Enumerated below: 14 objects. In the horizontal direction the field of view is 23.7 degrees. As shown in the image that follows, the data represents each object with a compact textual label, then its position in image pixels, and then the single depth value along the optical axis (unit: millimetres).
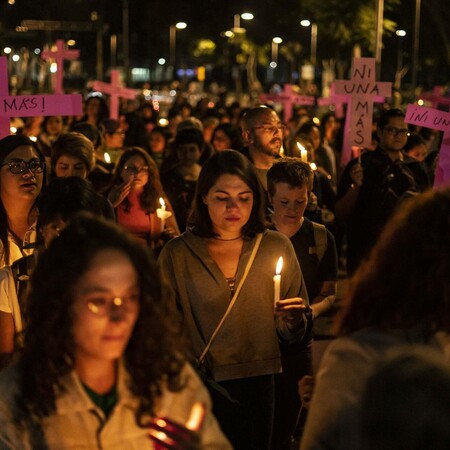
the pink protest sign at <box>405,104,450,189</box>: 7973
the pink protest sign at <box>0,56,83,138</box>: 7930
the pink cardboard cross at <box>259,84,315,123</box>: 20406
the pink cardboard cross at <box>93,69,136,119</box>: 17688
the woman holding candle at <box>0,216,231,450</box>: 2746
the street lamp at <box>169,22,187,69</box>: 66562
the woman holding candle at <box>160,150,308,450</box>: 4836
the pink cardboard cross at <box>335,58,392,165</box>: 10555
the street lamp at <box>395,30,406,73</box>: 55781
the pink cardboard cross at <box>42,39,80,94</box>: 16891
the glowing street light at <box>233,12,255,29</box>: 55934
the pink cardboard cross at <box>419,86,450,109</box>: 14272
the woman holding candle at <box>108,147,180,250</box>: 7984
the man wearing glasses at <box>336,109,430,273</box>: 8766
